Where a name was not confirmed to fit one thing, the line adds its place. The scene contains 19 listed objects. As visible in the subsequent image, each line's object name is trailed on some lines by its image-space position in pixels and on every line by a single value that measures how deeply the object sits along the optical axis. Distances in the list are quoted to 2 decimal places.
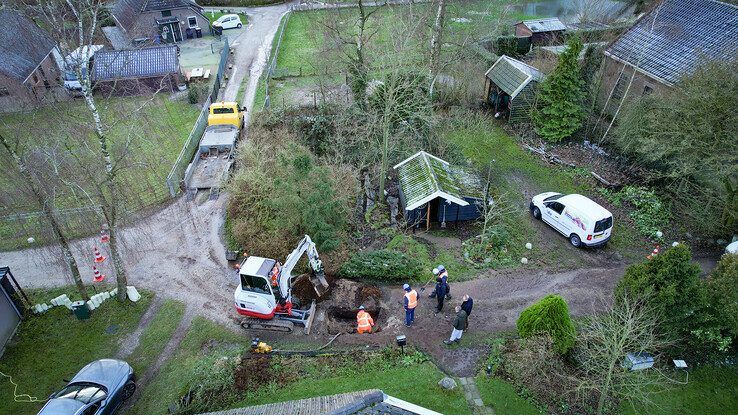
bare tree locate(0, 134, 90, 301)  14.35
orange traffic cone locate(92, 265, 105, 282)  18.53
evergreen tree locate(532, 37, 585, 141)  25.61
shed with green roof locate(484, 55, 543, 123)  27.94
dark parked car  13.23
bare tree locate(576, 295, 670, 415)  12.80
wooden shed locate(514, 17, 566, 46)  37.33
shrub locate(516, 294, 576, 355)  14.27
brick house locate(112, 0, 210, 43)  39.31
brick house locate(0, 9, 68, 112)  27.14
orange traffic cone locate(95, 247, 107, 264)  18.39
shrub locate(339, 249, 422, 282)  18.22
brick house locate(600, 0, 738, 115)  23.89
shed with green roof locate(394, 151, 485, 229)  20.58
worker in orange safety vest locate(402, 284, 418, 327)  15.66
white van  19.72
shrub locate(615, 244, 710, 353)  14.01
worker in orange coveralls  16.00
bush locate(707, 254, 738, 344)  14.49
